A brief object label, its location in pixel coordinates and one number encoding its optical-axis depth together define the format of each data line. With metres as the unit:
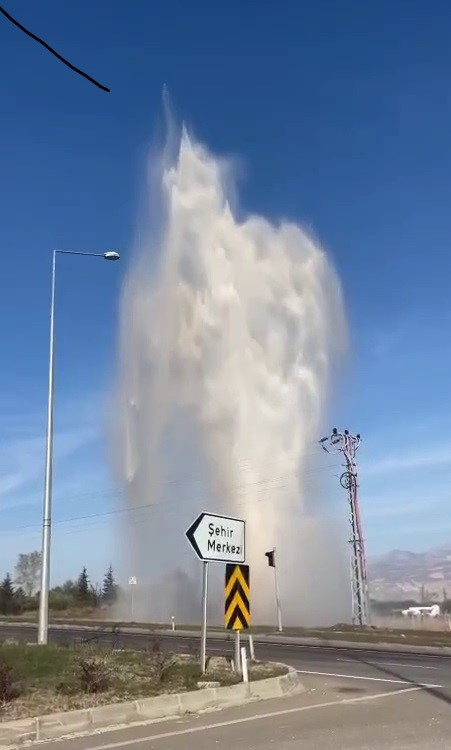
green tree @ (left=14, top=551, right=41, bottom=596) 91.25
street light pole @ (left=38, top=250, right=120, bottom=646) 18.27
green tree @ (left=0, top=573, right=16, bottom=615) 68.69
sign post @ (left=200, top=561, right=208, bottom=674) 14.87
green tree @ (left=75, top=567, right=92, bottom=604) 78.19
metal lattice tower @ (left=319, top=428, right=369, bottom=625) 41.69
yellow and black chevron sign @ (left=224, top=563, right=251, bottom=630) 14.98
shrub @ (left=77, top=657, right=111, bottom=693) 12.07
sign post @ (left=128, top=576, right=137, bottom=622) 50.61
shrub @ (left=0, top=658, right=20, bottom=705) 10.95
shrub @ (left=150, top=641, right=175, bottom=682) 13.79
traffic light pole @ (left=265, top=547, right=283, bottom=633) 33.75
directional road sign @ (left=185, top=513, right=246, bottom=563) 14.73
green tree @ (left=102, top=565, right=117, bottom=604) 70.66
